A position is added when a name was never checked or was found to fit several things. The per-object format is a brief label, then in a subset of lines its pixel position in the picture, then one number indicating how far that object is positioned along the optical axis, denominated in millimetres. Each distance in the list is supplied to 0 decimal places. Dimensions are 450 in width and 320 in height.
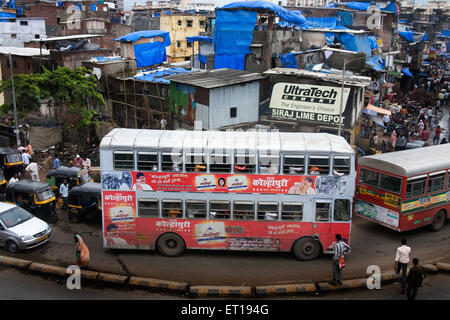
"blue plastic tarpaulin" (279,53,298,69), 27938
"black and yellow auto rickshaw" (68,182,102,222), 16531
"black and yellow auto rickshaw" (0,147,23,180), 20438
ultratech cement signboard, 21578
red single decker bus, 14898
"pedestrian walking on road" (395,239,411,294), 11708
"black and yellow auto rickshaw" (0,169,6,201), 18547
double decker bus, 12914
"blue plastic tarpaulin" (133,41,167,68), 32506
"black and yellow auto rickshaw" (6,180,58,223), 16422
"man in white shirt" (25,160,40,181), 18828
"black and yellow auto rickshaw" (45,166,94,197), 18516
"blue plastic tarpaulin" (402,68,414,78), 46906
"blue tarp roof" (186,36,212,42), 32844
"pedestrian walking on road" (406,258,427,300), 10812
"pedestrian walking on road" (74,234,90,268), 12552
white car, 14055
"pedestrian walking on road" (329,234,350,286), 11711
